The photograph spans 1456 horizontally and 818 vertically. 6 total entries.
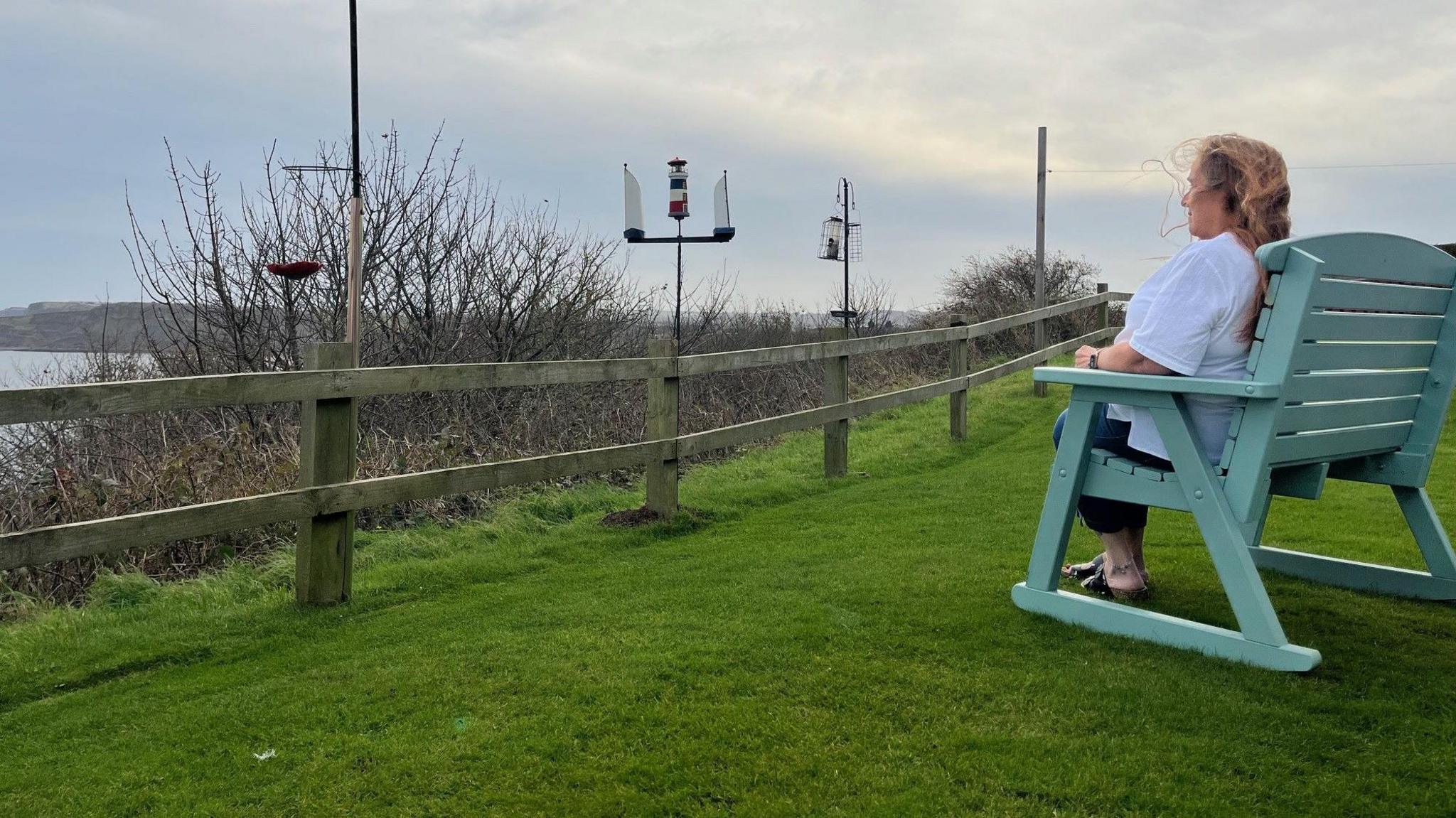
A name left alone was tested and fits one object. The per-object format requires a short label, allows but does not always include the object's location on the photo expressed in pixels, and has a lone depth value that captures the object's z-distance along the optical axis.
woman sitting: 2.88
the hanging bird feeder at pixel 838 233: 15.77
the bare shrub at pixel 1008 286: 22.08
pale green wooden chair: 2.80
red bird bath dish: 5.70
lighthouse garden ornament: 9.21
